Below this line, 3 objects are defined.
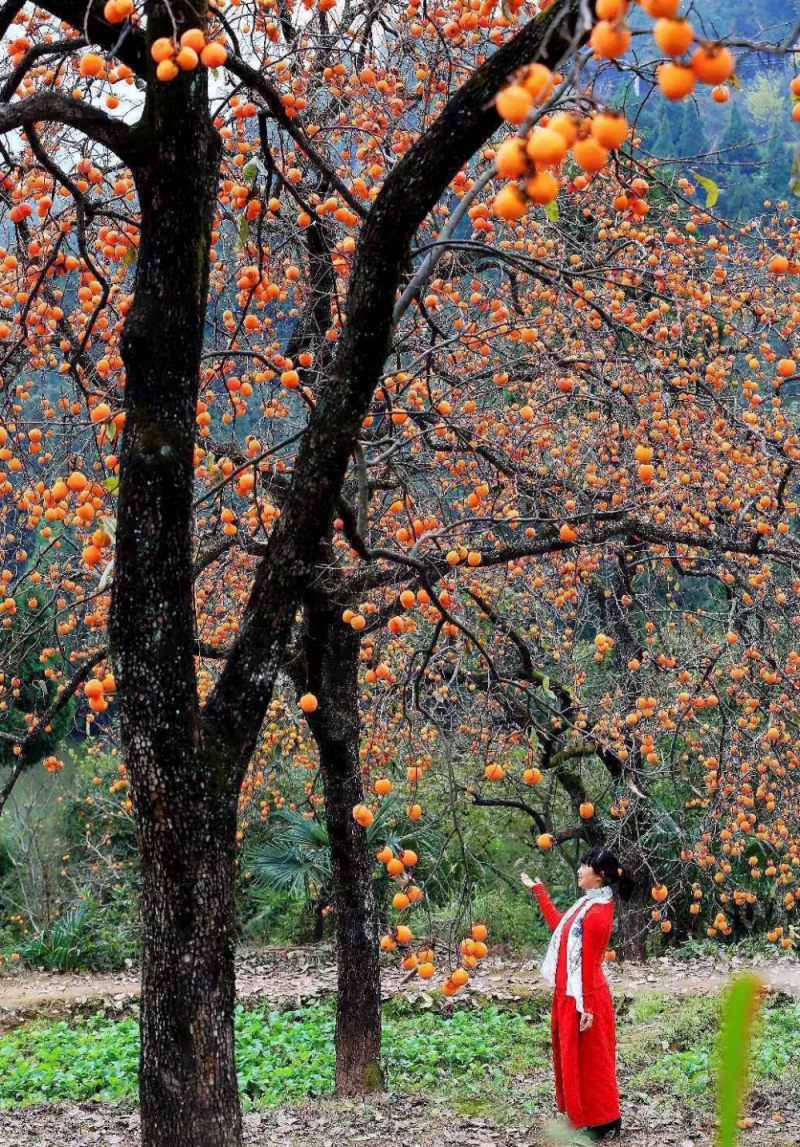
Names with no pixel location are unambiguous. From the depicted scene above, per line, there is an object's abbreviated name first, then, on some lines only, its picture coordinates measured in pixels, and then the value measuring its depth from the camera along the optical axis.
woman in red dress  9.44
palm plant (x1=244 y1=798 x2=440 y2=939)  19.30
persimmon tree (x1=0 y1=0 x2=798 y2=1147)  6.15
